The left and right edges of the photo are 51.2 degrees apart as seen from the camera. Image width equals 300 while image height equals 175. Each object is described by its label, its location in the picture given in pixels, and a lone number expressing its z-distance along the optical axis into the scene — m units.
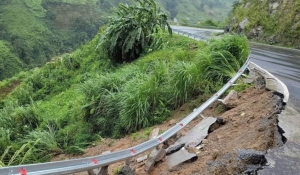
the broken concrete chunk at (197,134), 5.64
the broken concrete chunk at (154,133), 6.84
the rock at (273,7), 22.03
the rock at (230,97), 7.07
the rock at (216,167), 4.02
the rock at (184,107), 8.02
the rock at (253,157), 4.01
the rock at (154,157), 5.13
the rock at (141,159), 5.85
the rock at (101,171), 4.45
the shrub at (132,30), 14.34
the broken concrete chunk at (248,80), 7.95
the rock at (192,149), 5.25
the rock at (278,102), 5.86
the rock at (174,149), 5.43
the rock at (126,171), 4.86
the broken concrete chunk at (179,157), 4.93
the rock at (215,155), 4.61
